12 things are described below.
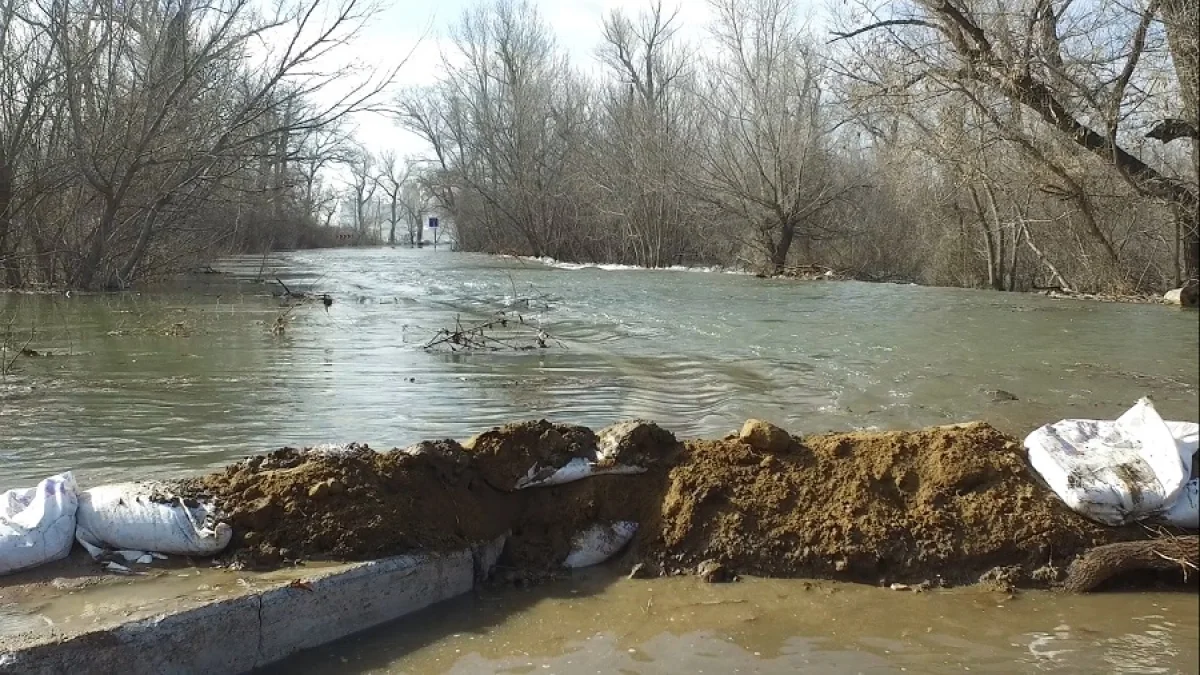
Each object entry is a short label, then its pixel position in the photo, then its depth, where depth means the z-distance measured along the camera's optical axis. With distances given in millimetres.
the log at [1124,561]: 3930
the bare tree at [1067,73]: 14961
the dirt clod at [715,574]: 4180
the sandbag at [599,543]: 4418
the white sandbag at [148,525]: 3916
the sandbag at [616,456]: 4648
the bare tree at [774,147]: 30375
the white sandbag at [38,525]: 3736
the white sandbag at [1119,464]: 4203
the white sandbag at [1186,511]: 4160
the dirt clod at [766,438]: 4785
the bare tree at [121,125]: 16812
